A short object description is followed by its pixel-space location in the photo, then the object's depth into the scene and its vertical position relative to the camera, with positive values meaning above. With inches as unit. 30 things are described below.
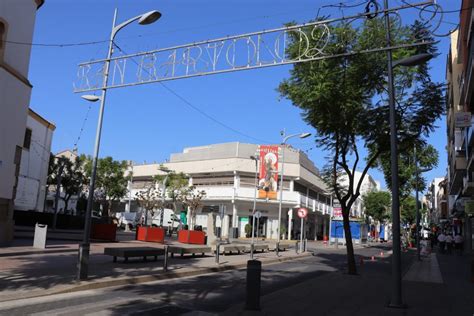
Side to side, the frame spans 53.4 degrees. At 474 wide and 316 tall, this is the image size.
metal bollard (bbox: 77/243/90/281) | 459.2 -35.3
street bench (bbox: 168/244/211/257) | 805.9 -33.9
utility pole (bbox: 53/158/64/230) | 1210.6 +77.4
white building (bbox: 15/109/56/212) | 1579.7 +199.1
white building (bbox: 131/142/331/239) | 2233.0 +244.7
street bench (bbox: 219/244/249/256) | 949.8 -32.2
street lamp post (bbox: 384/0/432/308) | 401.7 +55.8
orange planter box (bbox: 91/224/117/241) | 1085.8 -13.6
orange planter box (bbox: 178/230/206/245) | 1258.6 -16.5
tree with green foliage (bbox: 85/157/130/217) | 1956.2 +197.6
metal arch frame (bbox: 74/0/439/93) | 368.8 +178.0
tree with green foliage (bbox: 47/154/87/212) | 2006.6 +208.8
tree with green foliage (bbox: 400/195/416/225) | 2519.3 +178.5
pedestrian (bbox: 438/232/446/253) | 1530.5 +4.6
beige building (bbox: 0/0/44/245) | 802.8 +217.1
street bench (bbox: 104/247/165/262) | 644.1 -34.3
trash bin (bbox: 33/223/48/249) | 763.4 -23.0
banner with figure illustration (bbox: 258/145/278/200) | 1536.7 +224.0
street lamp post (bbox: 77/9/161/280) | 460.4 +93.7
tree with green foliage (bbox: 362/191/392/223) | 2933.1 +223.1
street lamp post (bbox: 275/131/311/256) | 1284.8 +273.5
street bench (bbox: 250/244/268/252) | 1069.8 -28.8
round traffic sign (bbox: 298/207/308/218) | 1214.4 +60.5
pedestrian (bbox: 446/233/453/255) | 1482.5 +5.2
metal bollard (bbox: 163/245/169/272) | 601.8 -41.6
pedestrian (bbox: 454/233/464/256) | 1409.9 +6.4
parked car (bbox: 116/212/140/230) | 2370.1 +47.3
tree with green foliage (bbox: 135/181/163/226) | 1672.0 +94.0
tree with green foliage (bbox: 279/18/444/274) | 566.9 +185.2
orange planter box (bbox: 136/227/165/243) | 1216.8 -14.3
